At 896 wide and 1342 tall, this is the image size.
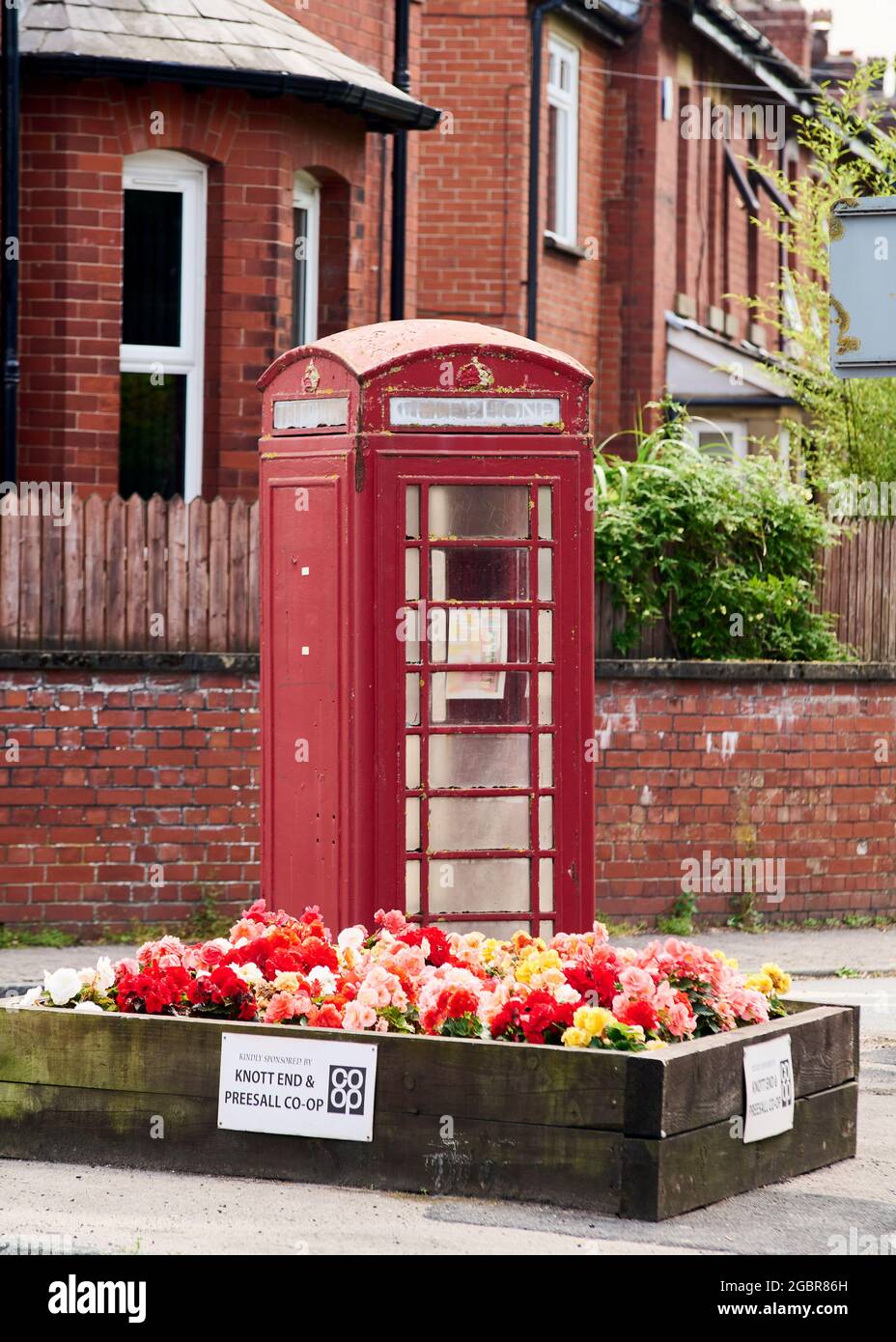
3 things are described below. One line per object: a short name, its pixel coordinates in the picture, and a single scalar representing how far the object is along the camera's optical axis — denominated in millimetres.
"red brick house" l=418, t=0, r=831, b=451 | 18547
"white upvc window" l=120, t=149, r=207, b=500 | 13742
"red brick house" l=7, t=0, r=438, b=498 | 13188
